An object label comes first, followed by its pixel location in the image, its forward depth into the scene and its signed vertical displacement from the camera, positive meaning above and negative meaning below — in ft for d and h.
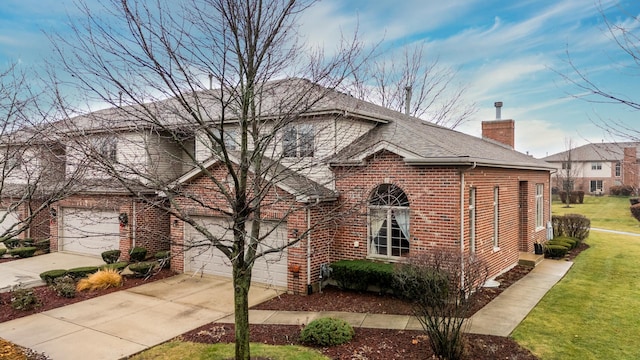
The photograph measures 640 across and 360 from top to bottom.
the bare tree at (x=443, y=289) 22.43 -6.27
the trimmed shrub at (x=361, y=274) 33.45 -7.72
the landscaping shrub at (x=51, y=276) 39.99 -9.16
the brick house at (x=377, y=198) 30.22 -1.27
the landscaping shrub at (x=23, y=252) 54.24 -9.15
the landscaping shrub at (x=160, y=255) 42.65 -7.62
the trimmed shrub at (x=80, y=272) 40.97 -9.06
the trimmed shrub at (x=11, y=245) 59.28 -9.14
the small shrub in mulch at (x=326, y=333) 24.31 -9.15
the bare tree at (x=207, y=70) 17.95 +5.53
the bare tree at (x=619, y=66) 14.49 +4.44
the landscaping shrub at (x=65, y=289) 35.55 -9.39
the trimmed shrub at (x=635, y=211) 93.41 -6.45
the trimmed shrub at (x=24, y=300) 32.30 -9.47
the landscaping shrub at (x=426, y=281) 23.06 -5.85
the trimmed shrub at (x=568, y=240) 55.93 -7.94
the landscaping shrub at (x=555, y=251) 51.01 -8.53
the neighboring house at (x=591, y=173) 173.88 +5.19
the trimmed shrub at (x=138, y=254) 46.96 -8.28
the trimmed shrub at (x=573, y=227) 62.08 -6.68
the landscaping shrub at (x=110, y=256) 47.80 -8.58
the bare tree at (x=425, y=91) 90.74 +22.57
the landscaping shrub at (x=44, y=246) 57.67 -8.99
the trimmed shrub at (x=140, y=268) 41.19 -8.66
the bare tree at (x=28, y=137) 25.00 +3.17
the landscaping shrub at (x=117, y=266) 43.09 -8.94
